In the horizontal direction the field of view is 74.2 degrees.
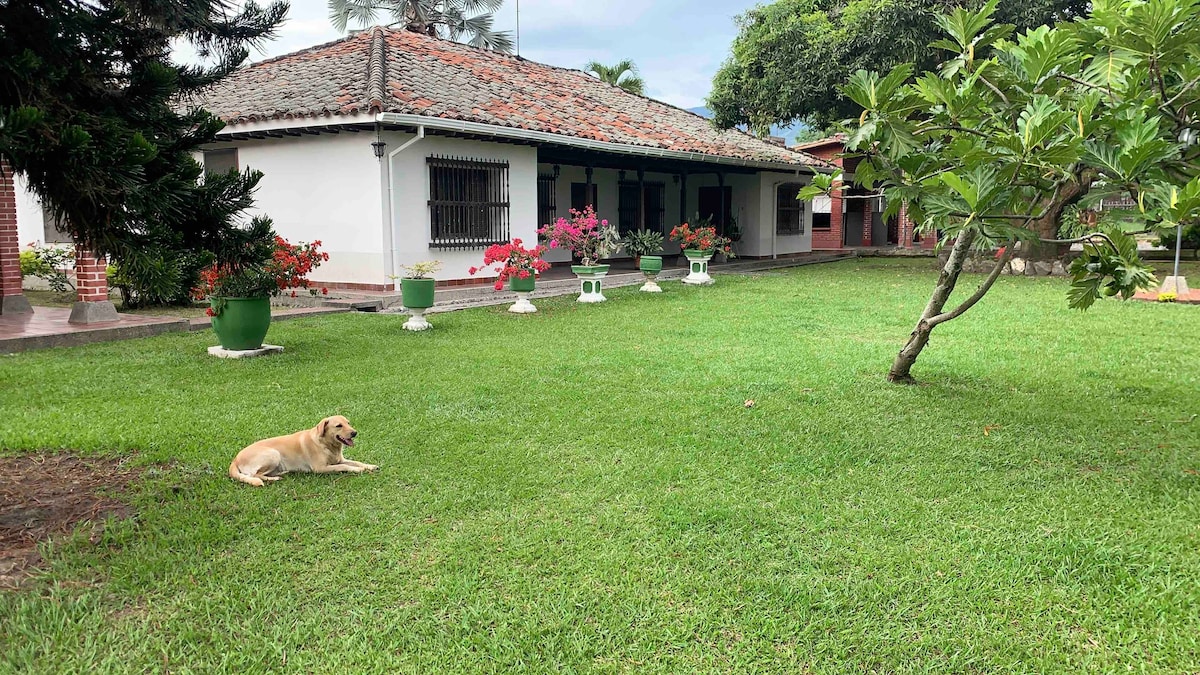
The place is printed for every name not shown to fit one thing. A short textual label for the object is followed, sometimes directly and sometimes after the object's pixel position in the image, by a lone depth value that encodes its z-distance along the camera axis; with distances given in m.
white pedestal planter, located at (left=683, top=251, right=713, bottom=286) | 14.20
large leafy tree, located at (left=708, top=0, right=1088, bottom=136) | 15.30
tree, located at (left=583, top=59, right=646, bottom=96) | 29.34
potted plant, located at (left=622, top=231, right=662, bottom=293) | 13.17
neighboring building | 26.62
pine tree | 2.63
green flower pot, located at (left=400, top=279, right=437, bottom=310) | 8.61
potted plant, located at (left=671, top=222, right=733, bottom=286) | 14.28
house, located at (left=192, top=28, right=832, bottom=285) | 11.16
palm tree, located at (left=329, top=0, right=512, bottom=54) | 26.48
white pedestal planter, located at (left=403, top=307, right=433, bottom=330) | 8.69
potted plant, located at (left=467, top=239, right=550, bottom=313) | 10.21
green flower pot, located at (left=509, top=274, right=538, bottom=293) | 10.28
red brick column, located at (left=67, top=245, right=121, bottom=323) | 8.70
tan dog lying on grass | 3.90
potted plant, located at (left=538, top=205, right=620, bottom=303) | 11.29
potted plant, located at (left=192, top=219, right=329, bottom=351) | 6.95
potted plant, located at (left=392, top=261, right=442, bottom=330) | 8.62
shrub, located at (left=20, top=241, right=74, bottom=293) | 12.08
